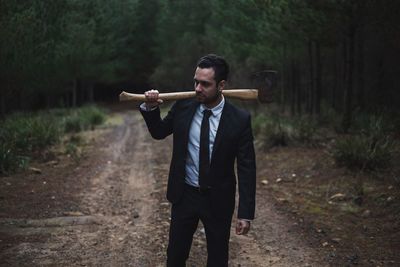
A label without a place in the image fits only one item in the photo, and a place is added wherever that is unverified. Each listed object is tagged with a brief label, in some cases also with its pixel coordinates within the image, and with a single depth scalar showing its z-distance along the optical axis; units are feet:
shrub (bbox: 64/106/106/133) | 65.51
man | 12.16
